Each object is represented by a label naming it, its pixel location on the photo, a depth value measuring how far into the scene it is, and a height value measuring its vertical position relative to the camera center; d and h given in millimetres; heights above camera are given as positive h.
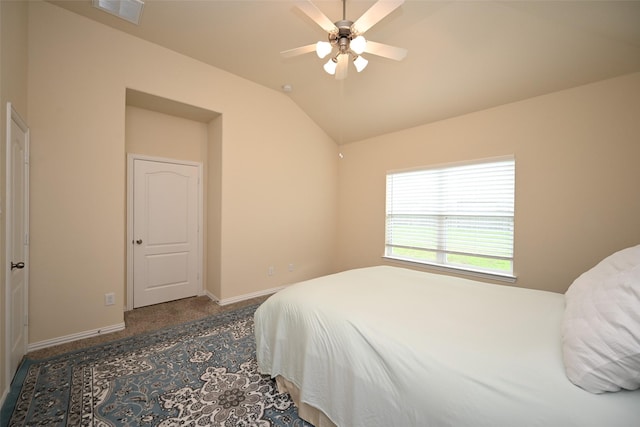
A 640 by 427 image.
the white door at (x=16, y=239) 1760 -224
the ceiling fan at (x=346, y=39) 1704 +1338
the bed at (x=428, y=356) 855 -597
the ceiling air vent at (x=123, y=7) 2303 +1869
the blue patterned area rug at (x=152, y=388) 1559 -1241
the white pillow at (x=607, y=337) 809 -416
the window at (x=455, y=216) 3055 -26
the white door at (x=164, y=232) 3301 -278
